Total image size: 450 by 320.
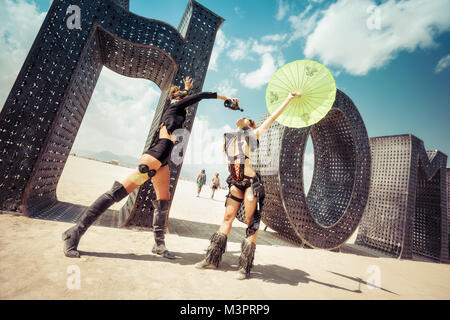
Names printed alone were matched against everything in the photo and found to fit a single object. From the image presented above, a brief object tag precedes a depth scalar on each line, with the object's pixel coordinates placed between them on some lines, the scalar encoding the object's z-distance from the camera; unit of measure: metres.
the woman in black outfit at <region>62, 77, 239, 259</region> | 1.96
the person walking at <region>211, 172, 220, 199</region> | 11.91
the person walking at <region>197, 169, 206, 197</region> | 11.51
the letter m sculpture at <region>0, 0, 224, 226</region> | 2.64
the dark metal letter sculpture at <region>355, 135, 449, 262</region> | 5.75
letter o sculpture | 4.00
